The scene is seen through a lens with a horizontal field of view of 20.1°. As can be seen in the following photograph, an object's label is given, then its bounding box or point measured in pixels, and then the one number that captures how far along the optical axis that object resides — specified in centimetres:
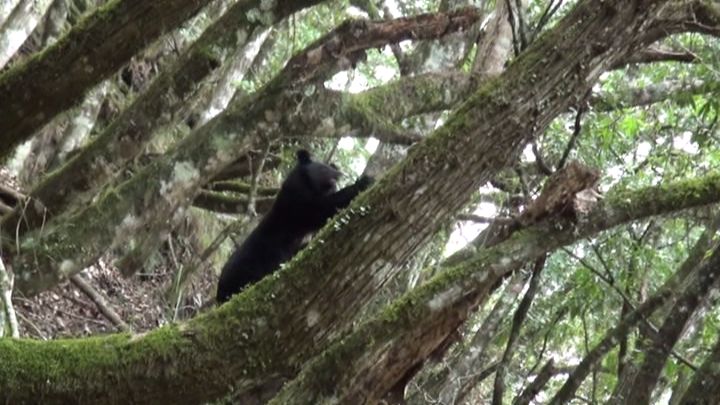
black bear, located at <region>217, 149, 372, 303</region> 1484
